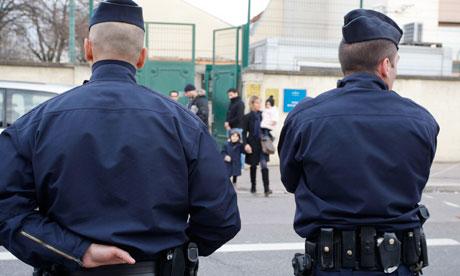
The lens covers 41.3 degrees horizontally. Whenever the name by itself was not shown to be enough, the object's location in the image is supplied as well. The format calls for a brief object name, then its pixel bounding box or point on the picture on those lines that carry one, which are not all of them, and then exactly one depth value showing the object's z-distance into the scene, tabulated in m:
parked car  8.14
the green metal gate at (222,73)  13.99
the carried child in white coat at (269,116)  12.35
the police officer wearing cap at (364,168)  2.74
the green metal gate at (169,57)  14.15
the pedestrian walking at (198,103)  11.34
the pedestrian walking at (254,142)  10.42
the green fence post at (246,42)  13.79
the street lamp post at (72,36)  13.59
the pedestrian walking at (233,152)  10.46
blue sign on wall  13.74
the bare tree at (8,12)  26.22
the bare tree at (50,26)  25.47
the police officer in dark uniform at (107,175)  2.23
